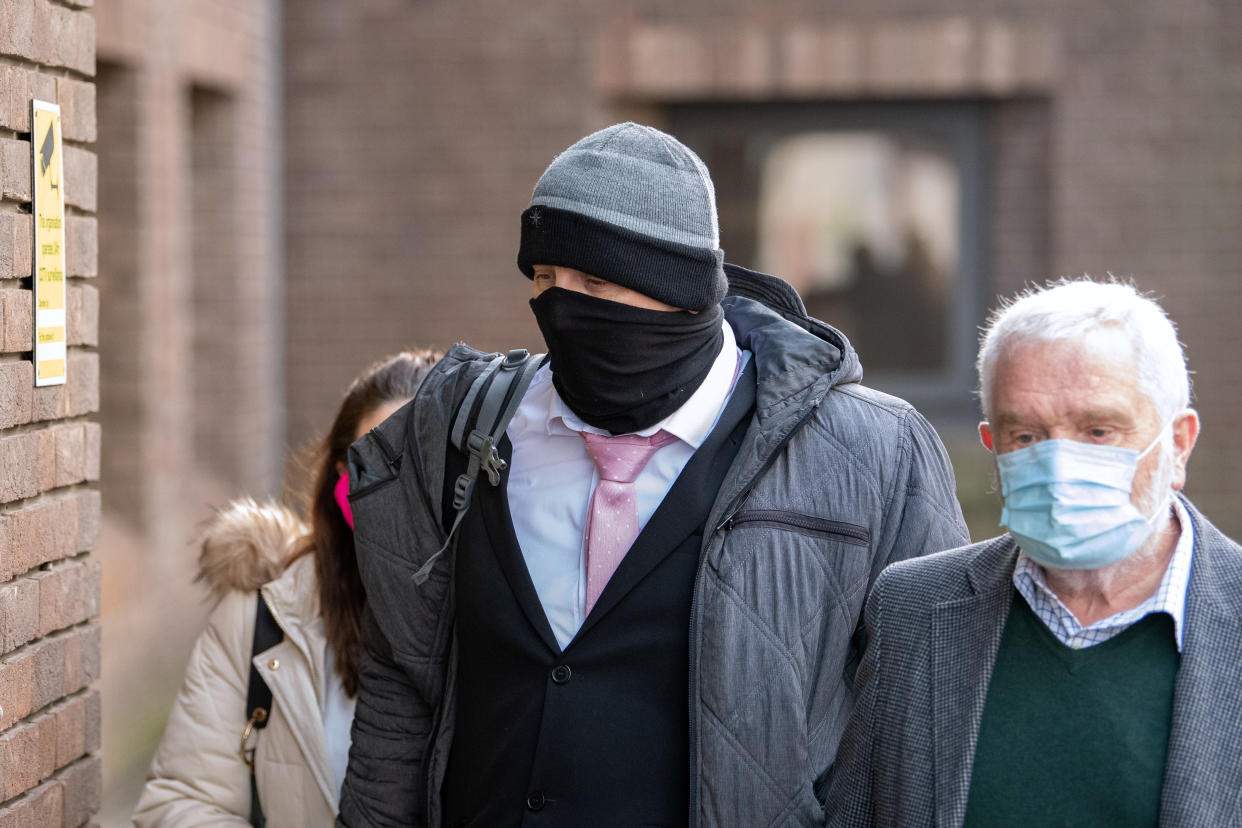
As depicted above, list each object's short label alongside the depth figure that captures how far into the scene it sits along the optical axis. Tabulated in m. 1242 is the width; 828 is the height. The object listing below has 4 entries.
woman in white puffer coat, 5.51
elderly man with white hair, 3.63
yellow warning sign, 4.91
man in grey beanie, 4.48
